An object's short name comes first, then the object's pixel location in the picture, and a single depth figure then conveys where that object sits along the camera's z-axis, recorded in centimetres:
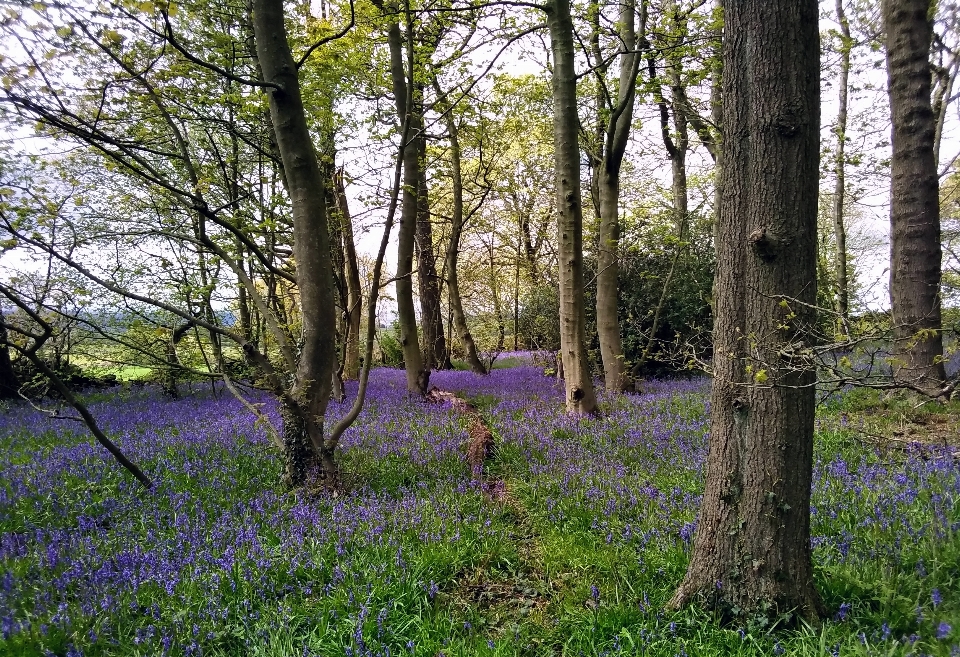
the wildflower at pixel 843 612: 247
